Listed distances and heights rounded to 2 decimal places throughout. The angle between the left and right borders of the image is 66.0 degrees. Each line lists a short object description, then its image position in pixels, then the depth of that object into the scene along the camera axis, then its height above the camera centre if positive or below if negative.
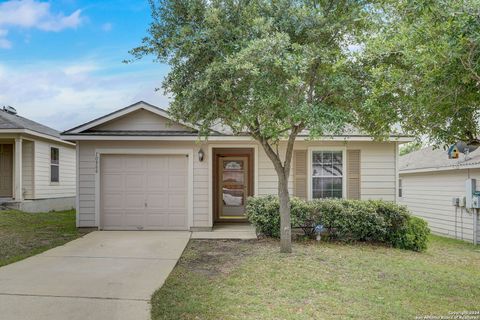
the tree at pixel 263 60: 6.14 +1.86
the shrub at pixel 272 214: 9.24 -1.18
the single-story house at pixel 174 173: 10.61 -0.16
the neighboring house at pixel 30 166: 13.91 +0.04
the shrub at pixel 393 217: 9.09 -1.23
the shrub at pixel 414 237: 9.04 -1.72
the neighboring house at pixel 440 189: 12.62 -0.86
